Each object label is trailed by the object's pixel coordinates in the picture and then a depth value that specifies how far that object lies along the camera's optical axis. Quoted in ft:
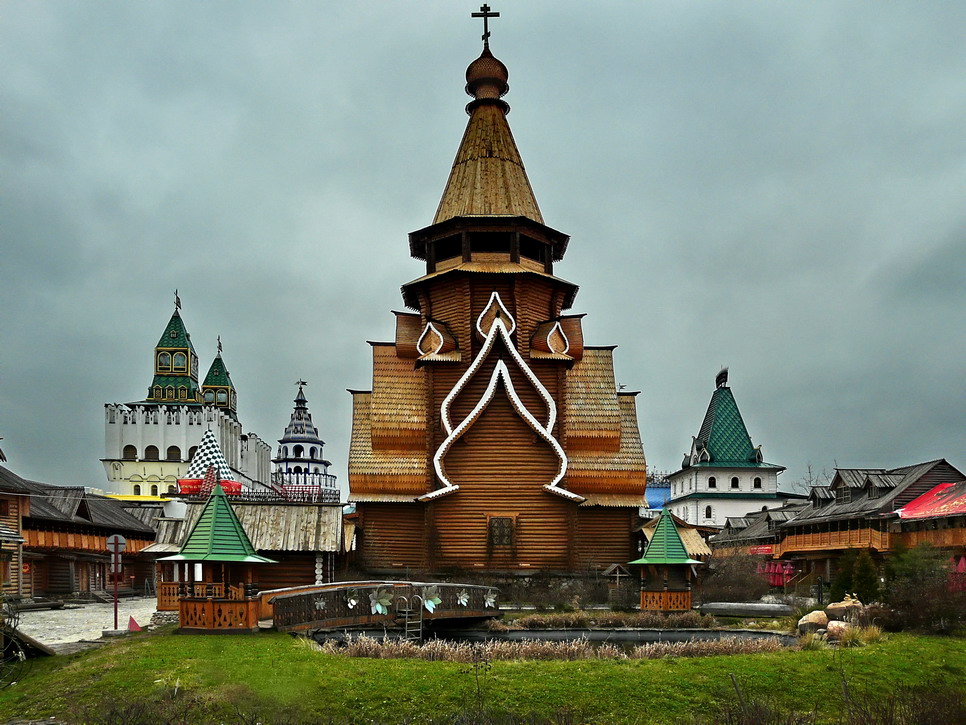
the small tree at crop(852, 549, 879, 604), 82.69
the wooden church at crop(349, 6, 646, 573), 108.58
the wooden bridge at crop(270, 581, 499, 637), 63.41
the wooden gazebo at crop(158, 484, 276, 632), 60.08
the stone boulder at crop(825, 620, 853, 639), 63.26
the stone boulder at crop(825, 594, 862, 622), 73.15
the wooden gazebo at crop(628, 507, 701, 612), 85.56
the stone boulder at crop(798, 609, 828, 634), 69.26
